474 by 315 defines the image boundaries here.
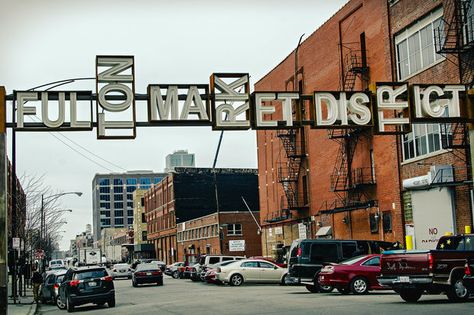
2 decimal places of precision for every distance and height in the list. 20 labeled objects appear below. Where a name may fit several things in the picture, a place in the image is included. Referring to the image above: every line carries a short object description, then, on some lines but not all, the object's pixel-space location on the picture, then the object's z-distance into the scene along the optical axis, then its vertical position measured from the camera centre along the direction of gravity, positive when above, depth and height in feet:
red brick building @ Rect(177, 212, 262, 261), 247.09 +4.40
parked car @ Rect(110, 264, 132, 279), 201.87 -6.13
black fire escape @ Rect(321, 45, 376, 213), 143.95 +14.85
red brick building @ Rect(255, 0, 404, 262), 136.05 +18.59
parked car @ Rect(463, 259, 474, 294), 63.61 -3.76
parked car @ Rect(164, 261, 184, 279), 190.36 -6.26
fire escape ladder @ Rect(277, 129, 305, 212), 181.68 +19.09
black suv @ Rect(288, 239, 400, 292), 94.27 -1.95
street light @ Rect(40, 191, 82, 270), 200.39 +13.47
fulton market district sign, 63.26 +12.88
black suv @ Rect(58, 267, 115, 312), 86.58 -4.45
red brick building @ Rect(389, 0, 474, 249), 107.55 +16.37
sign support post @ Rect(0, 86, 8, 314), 58.34 +3.25
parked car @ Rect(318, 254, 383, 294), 83.87 -4.25
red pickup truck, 65.10 -3.13
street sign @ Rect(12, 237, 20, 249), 109.91 +1.59
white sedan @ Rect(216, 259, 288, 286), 122.42 -5.01
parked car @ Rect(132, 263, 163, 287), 143.84 -5.53
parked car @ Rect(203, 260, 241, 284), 129.96 -5.28
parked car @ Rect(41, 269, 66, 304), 103.81 -5.12
